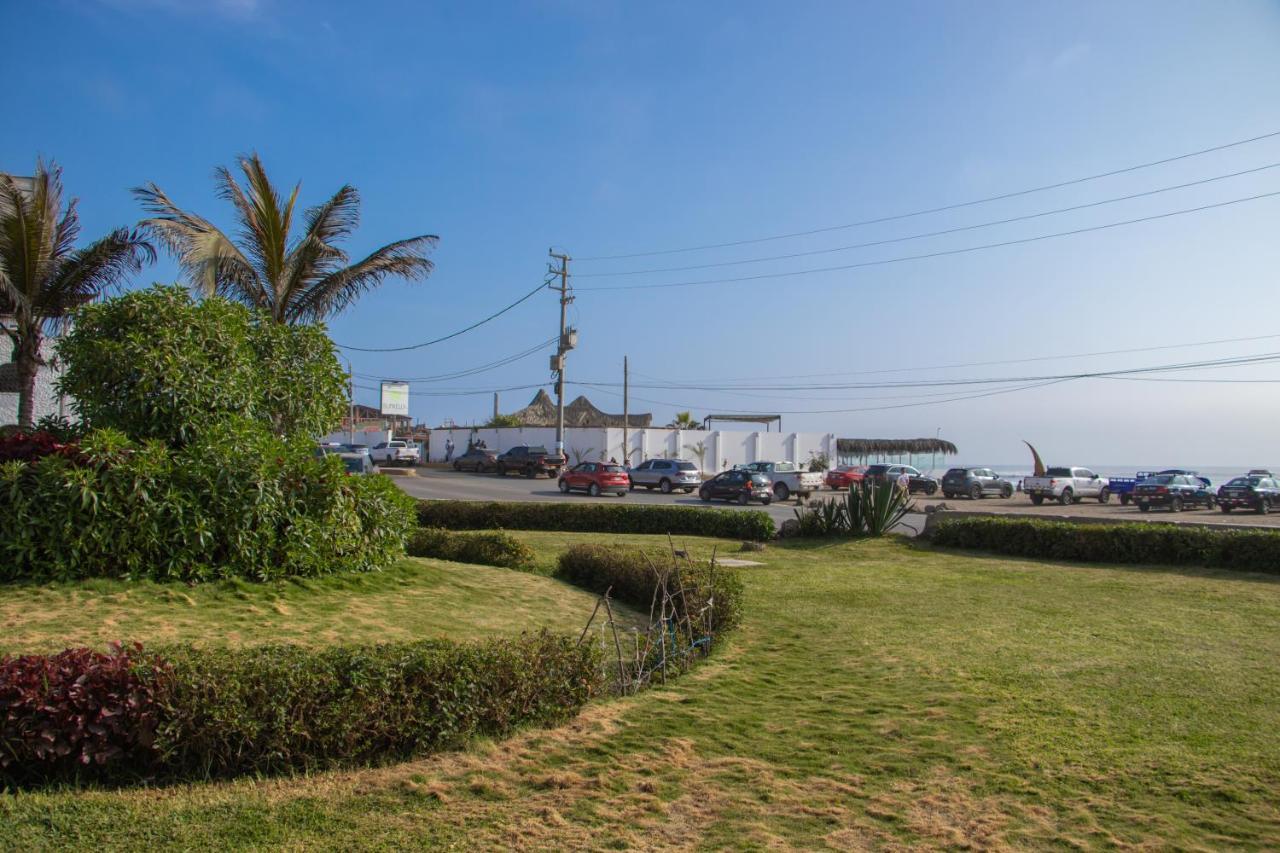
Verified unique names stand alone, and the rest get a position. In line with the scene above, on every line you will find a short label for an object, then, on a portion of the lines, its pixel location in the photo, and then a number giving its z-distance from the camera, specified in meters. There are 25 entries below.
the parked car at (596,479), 38.53
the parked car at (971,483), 42.78
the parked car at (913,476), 44.77
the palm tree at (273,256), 14.09
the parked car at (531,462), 47.28
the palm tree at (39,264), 12.43
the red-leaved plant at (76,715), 4.68
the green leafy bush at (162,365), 9.18
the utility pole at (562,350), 43.47
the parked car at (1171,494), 37.84
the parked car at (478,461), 51.69
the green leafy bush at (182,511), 7.96
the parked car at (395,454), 54.56
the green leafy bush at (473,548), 13.35
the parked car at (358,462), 32.48
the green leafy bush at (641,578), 9.62
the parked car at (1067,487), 42.72
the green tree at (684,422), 66.06
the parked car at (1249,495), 36.41
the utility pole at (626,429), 53.13
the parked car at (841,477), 47.78
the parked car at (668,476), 41.38
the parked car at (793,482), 39.91
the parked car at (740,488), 36.47
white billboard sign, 64.00
